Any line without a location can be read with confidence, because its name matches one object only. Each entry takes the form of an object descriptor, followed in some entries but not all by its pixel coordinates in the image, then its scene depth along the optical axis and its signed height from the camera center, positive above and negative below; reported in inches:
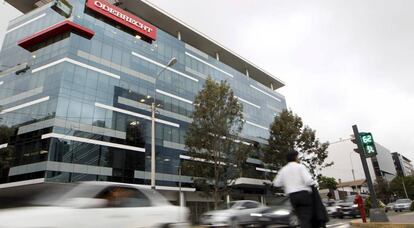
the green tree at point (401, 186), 2965.1 +238.2
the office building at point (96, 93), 1144.2 +537.6
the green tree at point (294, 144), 1379.2 +309.3
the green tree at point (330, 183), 2515.7 +252.4
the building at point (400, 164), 4478.3 +675.1
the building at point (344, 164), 3409.5 +538.6
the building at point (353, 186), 3135.1 +275.5
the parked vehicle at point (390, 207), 1400.6 +27.7
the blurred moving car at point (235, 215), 540.7 +10.6
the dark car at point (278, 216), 483.2 +4.1
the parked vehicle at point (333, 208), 897.5 +20.3
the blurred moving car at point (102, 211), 181.9 +10.7
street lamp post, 654.8 +138.9
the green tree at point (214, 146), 1070.4 +243.6
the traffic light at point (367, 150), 464.1 +92.8
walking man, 208.8 +19.0
